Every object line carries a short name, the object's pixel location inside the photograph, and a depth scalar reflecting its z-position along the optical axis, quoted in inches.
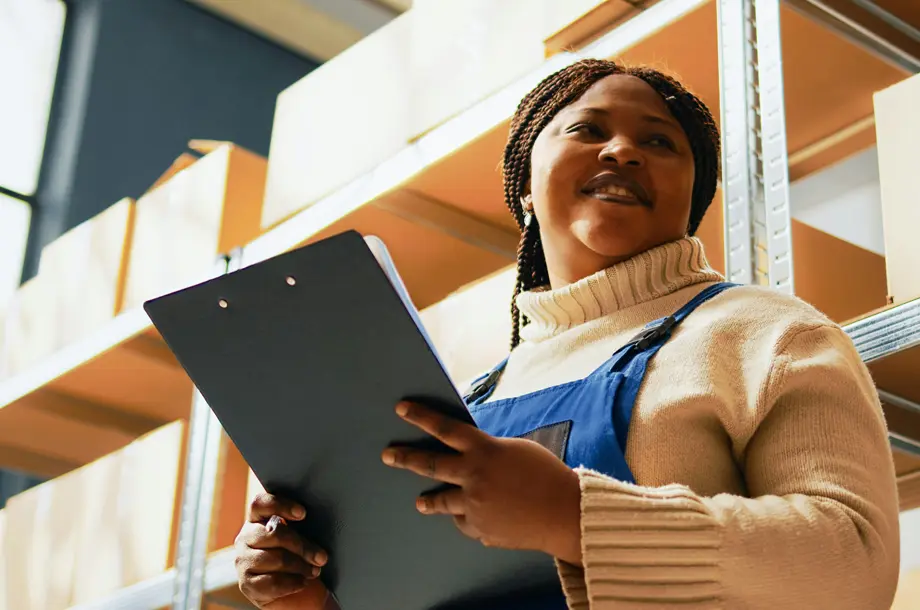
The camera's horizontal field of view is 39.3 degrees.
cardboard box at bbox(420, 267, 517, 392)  68.4
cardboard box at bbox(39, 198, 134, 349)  100.5
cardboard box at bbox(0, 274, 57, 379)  106.3
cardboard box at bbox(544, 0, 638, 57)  63.2
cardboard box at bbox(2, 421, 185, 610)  88.4
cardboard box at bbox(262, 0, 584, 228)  69.2
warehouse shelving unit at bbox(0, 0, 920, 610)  53.1
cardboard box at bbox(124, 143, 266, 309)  92.7
